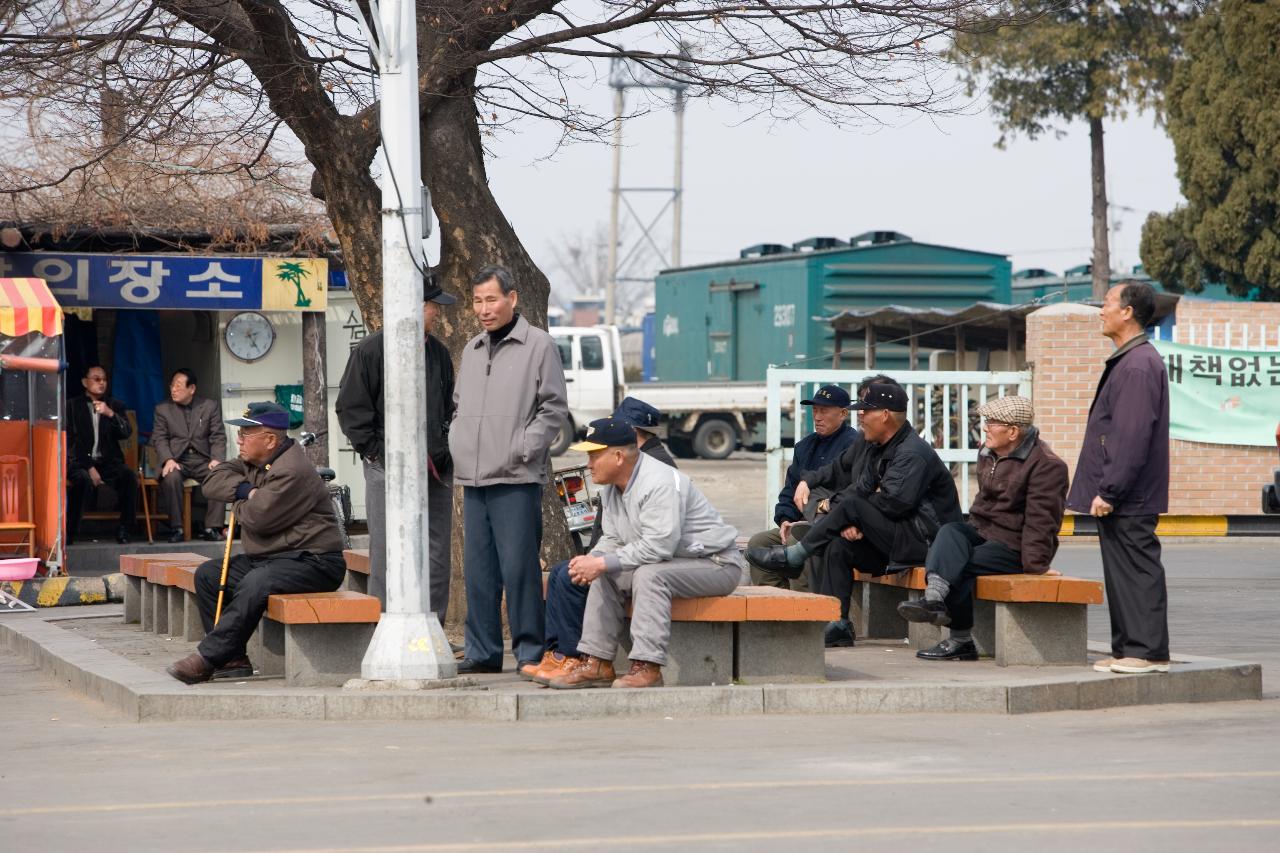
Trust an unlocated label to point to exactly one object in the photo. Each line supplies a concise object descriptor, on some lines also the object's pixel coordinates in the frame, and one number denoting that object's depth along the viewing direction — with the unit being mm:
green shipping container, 63500
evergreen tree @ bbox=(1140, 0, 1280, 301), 56875
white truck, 66812
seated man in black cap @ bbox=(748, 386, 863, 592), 21344
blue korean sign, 33000
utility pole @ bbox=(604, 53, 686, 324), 111812
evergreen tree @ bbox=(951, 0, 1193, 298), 64500
